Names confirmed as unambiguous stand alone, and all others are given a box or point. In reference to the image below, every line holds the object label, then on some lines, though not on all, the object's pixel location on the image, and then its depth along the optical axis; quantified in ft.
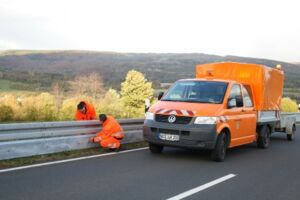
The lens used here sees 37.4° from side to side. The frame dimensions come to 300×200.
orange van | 31.76
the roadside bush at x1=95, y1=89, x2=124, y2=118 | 164.35
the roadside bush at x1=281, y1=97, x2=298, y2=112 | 174.50
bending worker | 39.73
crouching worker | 35.73
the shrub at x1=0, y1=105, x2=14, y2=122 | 119.75
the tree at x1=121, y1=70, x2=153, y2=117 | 293.84
